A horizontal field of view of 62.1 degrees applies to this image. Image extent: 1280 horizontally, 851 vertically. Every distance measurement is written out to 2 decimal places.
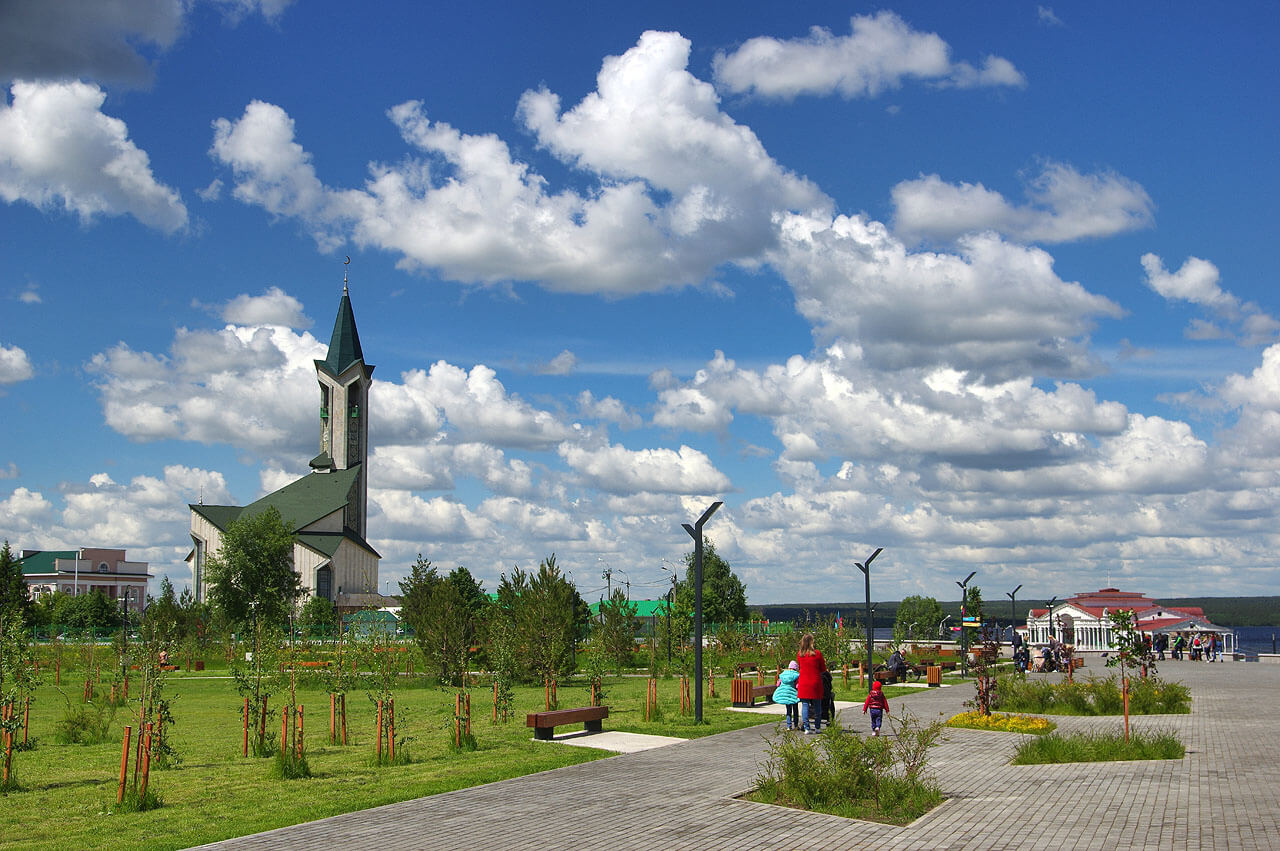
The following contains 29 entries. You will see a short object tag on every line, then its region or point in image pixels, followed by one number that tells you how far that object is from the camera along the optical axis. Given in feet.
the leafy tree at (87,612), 276.21
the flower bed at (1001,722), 63.27
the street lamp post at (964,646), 121.21
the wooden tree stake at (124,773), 40.56
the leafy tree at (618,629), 139.77
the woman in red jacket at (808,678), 59.57
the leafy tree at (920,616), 369.50
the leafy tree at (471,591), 130.02
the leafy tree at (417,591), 124.77
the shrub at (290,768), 47.34
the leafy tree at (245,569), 238.89
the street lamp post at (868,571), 101.25
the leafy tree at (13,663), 50.22
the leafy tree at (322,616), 258.84
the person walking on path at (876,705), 56.54
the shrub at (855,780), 38.45
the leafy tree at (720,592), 235.20
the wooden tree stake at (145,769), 40.53
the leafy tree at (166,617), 146.51
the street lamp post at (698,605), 66.85
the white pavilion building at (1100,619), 232.12
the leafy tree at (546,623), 105.41
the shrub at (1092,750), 49.80
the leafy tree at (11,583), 154.51
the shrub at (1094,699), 73.00
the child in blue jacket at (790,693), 62.34
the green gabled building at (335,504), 311.27
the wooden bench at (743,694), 81.87
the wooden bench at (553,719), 58.34
